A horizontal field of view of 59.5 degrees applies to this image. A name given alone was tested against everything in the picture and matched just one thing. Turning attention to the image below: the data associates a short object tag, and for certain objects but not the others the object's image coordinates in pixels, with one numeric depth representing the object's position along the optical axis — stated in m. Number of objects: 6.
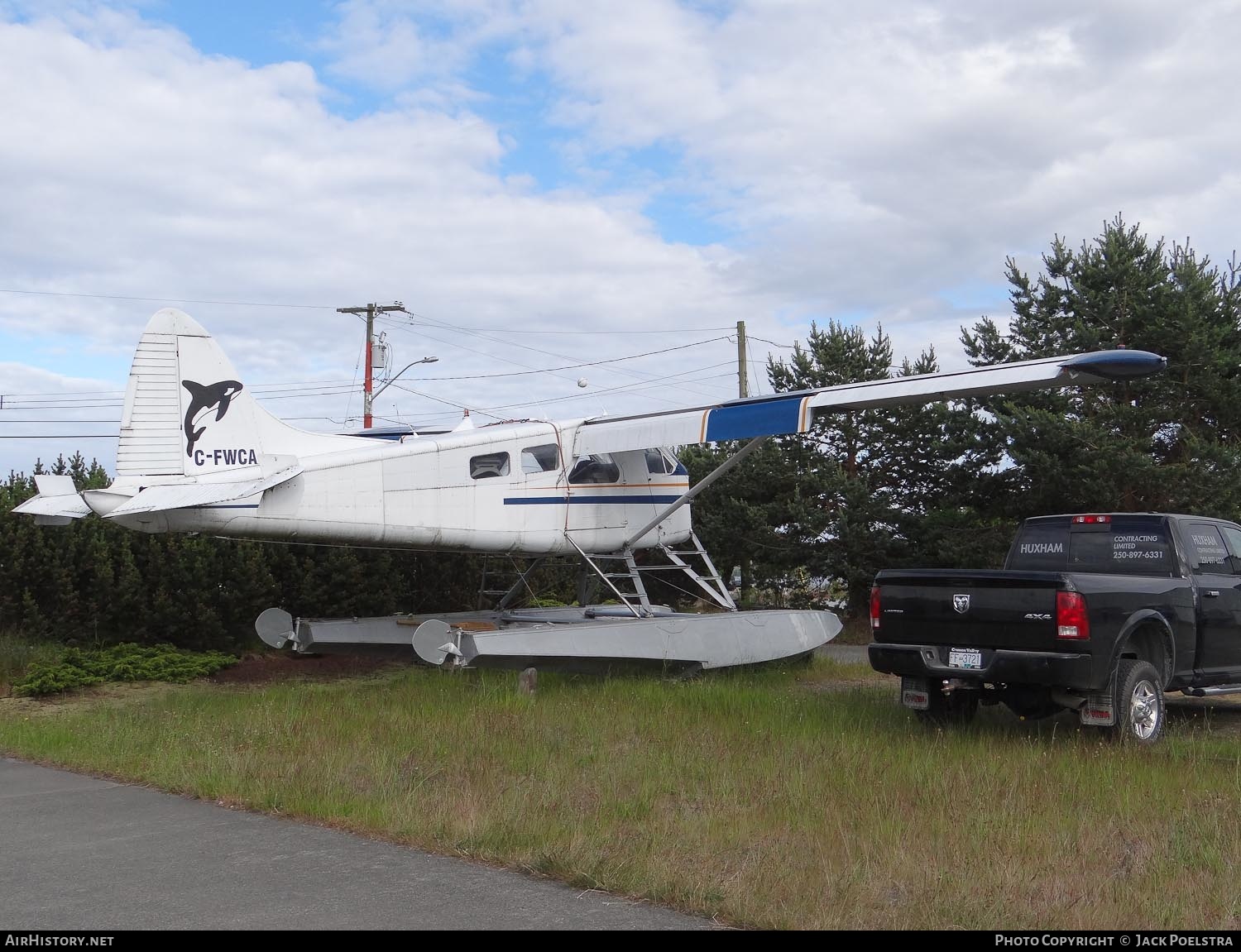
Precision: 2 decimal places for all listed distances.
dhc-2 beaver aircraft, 10.90
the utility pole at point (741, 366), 30.56
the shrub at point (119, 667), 12.50
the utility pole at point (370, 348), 34.25
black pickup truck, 7.98
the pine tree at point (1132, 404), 16.62
